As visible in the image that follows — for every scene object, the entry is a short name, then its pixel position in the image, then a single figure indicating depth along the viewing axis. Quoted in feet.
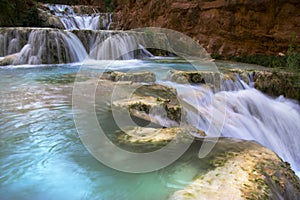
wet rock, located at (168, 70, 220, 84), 21.88
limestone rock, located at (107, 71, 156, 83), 20.62
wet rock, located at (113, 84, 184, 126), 13.06
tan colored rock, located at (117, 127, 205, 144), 10.49
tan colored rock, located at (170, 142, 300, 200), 7.14
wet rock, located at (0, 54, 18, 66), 29.17
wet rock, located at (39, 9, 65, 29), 54.23
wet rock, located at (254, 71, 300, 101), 23.99
